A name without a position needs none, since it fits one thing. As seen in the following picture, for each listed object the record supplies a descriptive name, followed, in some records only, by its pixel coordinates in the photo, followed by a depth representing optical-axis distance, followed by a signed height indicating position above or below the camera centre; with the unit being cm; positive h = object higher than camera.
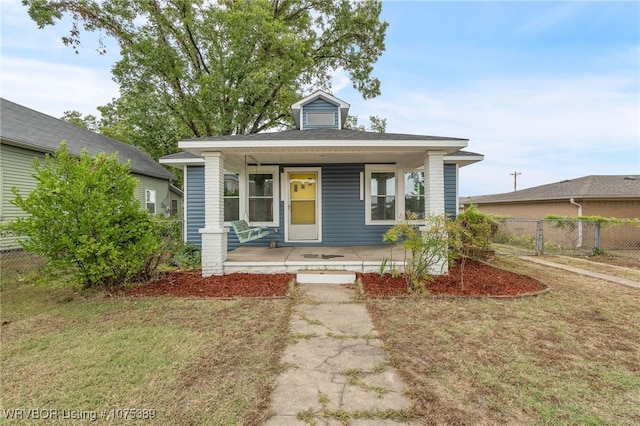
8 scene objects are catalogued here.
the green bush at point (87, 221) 425 -12
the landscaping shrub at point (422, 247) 476 -58
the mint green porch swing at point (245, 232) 588 -39
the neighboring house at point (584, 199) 1158 +59
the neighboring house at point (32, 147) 835 +231
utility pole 3380 +400
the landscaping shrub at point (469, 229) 464 -32
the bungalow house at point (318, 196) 778 +49
